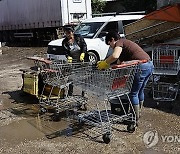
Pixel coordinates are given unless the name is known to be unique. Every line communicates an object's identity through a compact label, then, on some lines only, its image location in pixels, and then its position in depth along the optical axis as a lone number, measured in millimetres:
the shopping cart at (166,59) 4644
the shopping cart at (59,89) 4163
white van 7868
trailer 13044
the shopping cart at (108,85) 3322
